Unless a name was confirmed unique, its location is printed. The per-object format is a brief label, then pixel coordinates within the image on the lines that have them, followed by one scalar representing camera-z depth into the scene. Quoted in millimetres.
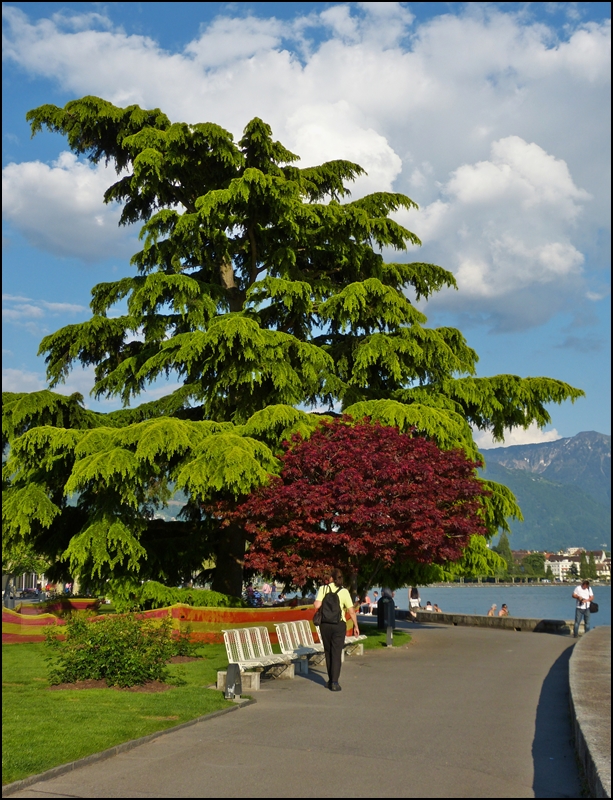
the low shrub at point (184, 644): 15802
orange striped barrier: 19312
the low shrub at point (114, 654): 11680
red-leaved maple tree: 17578
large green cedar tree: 19531
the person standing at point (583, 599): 23266
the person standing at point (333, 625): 12367
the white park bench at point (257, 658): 12148
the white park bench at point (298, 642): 14594
